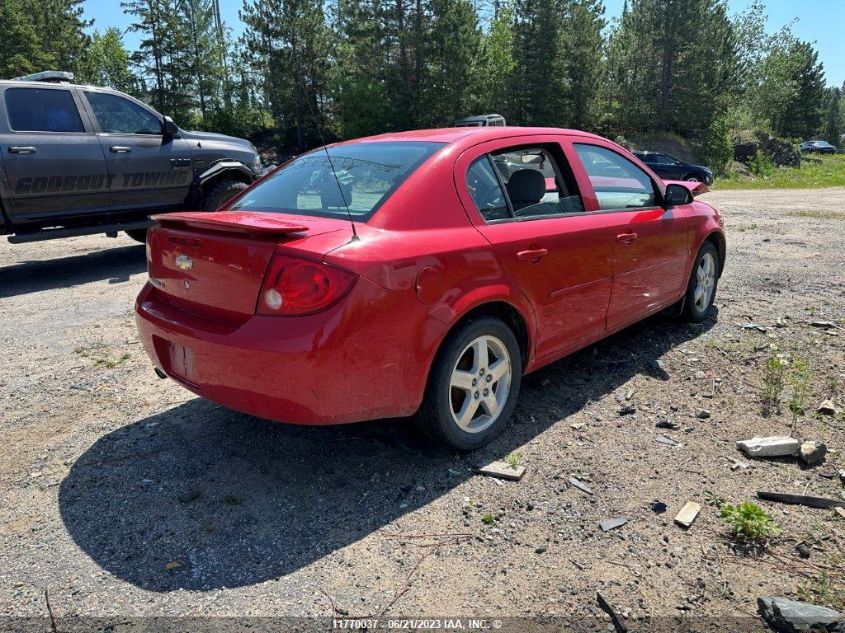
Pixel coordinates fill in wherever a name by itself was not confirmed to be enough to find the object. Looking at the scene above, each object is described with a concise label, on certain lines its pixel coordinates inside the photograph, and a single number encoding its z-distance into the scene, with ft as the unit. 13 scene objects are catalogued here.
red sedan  8.82
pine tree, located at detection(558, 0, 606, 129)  122.83
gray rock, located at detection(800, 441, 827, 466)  10.60
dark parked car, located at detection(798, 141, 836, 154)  218.63
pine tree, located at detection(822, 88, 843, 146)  312.71
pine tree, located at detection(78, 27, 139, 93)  130.42
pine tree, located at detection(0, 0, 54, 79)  112.78
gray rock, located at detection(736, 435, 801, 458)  10.80
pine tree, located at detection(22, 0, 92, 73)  125.08
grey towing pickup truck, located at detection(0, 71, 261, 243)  22.39
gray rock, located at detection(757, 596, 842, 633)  6.97
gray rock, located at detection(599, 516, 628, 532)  8.90
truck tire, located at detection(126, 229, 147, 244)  29.15
